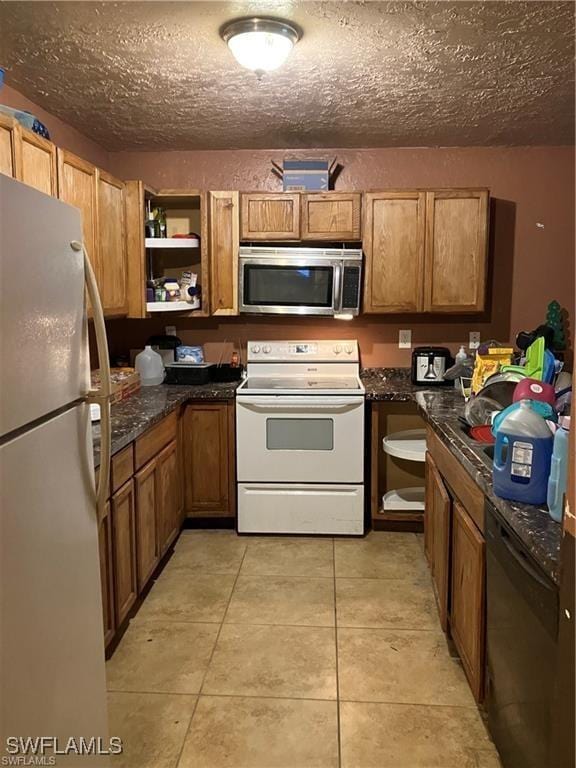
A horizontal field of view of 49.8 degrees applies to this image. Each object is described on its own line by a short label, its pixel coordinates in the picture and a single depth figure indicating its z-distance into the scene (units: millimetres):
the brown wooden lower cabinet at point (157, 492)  2412
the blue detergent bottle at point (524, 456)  1576
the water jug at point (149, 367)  3838
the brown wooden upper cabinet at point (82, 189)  2693
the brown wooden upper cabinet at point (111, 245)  3191
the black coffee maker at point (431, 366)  3811
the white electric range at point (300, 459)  3529
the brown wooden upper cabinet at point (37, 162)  2289
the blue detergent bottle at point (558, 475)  1423
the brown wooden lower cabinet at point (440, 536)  2385
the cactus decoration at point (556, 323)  3770
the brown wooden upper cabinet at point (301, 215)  3723
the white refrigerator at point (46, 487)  1131
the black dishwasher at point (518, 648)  1329
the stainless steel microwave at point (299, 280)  3719
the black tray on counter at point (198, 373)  3795
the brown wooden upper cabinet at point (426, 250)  3666
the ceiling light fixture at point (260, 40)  2156
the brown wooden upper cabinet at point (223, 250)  3760
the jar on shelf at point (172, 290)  3854
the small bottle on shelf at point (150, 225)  3791
